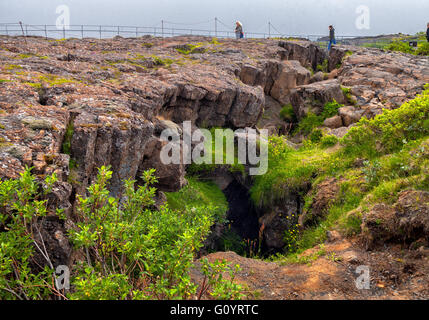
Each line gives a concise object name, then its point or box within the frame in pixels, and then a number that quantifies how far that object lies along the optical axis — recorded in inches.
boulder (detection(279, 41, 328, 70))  1115.9
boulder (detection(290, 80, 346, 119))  807.7
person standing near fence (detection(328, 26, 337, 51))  1158.7
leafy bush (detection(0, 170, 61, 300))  172.4
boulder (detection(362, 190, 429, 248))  274.8
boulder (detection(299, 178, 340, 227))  417.4
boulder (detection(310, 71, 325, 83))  1013.8
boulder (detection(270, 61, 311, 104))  952.3
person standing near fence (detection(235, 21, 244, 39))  1176.2
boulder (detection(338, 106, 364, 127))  722.2
